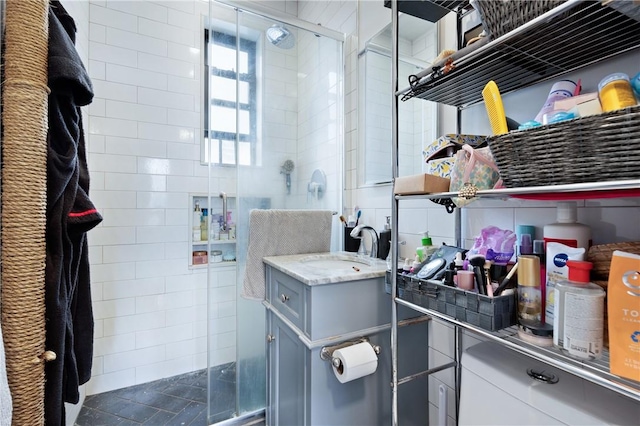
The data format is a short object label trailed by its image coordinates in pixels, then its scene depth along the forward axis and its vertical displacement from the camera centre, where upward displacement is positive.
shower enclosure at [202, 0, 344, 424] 1.54 +0.46
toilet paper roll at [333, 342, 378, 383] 0.98 -0.51
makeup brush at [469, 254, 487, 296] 0.70 -0.14
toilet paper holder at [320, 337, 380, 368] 1.01 -0.49
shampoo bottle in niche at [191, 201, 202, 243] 2.13 -0.08
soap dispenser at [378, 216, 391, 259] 1.40 -0.15
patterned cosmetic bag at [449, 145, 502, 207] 0.70 +0.10
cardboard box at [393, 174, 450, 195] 0.77 +0.08
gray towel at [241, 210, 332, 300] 1.42 -0.12
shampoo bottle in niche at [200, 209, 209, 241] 2.17 -0.10
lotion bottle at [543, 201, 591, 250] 0.64 -0.04
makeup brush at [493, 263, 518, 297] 0.67 -0.16
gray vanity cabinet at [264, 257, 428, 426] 1.04 -0.53
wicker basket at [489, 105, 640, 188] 0.43 +0.11
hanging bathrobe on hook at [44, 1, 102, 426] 0.73 +0.01
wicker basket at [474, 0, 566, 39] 0.55 +0.41
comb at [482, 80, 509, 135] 0.62 +0.23
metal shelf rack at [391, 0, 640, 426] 0.50 +0.39
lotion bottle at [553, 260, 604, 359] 0.50 -0.18
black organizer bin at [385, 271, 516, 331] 0.64 -0.22
